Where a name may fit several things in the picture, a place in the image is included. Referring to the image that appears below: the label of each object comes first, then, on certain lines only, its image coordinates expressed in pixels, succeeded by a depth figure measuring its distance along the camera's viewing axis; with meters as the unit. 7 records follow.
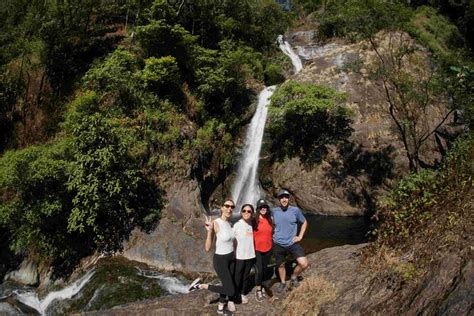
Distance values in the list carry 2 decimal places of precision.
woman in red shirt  6.54
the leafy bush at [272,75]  24.61
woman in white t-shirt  6.26
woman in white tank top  6.17
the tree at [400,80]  17.45
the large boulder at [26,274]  13.57
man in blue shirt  6.59
